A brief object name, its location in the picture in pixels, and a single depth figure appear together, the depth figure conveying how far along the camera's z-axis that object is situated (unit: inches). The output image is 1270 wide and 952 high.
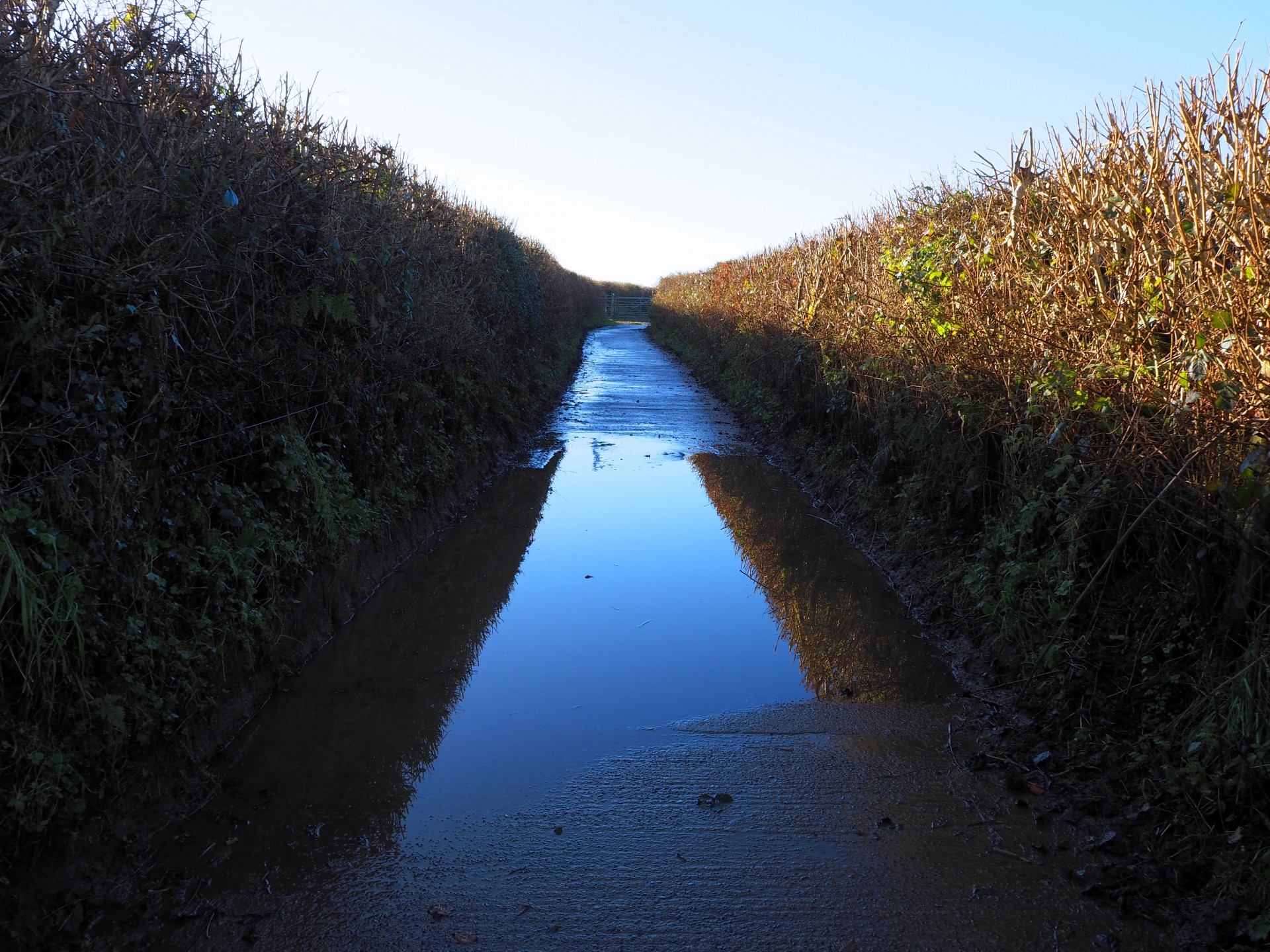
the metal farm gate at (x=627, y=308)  2541.8
